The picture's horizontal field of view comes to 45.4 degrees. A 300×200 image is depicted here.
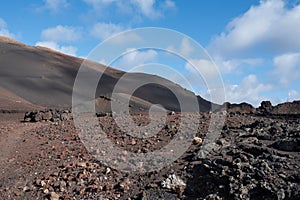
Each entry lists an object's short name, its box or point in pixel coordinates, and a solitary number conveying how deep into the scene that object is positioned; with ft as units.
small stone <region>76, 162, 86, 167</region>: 20.49
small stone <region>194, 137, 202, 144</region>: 22.17
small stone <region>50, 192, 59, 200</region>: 17.97
